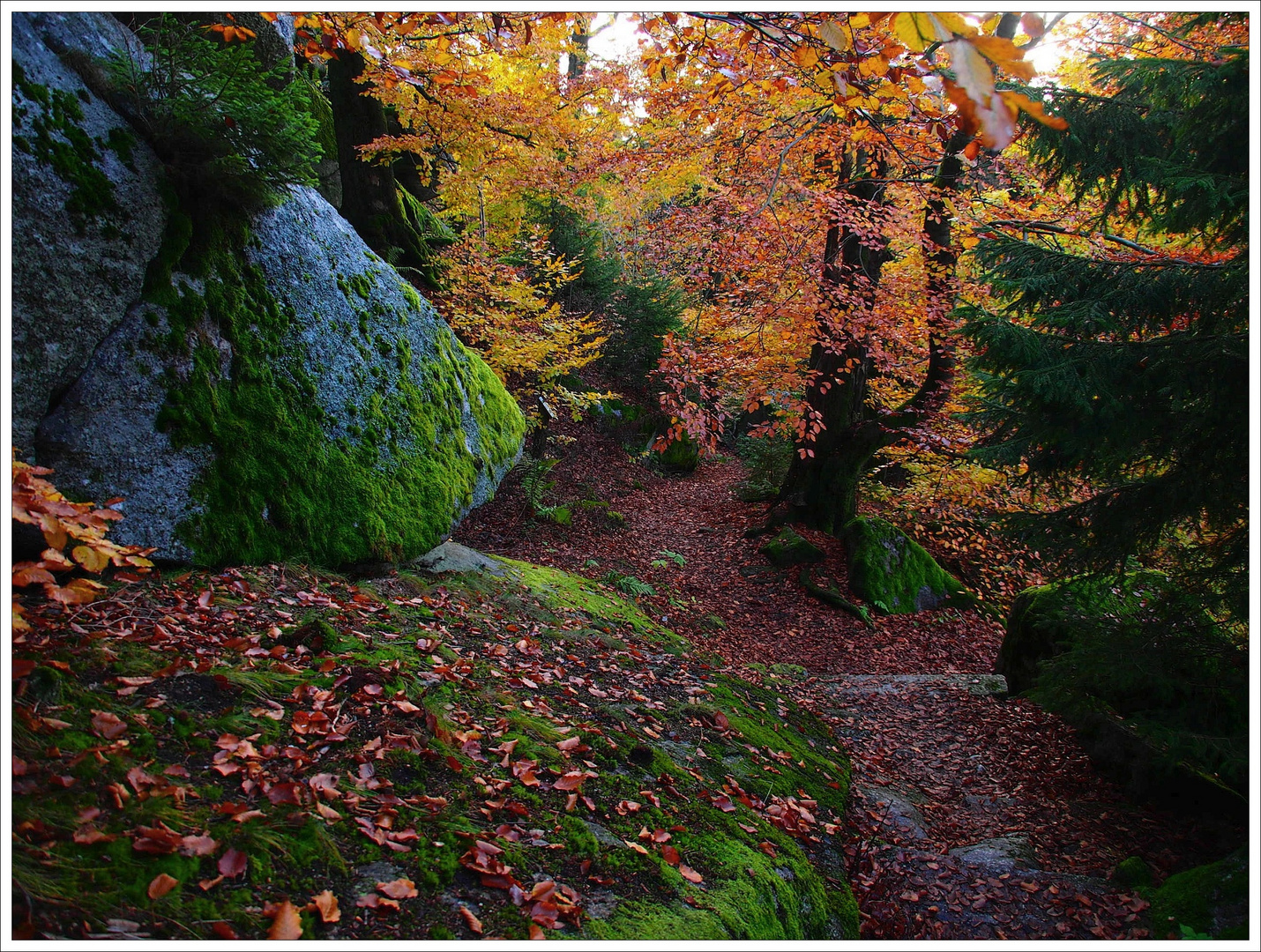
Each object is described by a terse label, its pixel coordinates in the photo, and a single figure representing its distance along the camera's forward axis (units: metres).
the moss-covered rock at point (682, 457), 17.22
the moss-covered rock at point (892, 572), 10.26
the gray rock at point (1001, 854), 3.89
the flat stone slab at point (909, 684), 7.17
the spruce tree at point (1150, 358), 4.11
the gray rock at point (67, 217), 3.09
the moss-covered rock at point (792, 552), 10.82
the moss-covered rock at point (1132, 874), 3.67
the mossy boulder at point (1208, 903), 3.02
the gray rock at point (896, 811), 4.31
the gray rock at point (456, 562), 5.28
